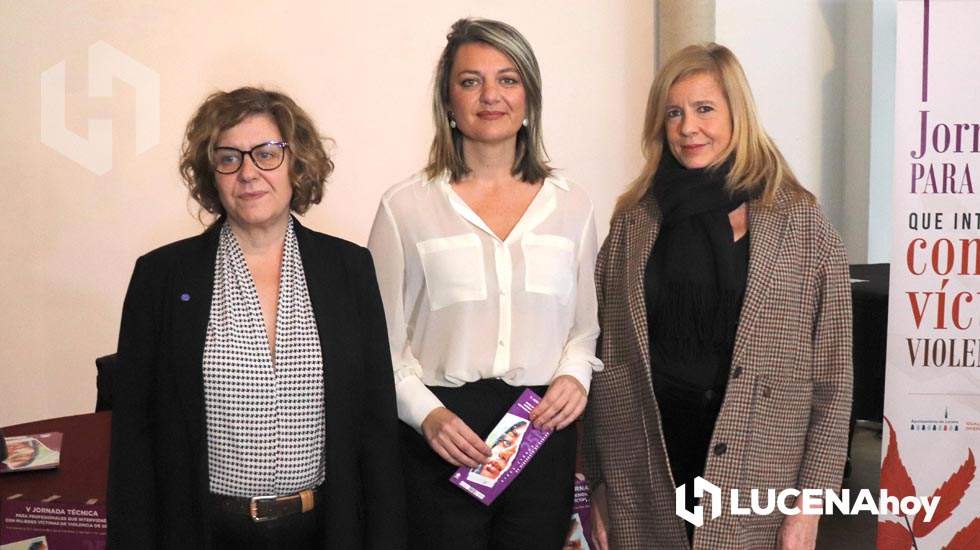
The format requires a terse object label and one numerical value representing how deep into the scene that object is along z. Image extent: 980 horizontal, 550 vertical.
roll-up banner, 2.98
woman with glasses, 1.81
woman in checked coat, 2.09
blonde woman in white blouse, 2.04
